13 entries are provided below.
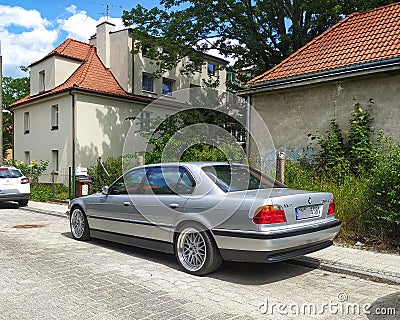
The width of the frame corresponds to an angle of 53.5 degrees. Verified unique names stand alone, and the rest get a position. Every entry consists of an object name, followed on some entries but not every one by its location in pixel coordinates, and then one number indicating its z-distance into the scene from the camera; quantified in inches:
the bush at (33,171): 790.9
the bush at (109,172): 587.8
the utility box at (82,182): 556.1
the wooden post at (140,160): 502.1
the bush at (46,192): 681.6
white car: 567.2
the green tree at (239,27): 756.6
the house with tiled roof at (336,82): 428.5
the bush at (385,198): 268.8
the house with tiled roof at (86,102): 918.4
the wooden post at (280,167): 355.3
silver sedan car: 198.0
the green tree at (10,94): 1620.3
